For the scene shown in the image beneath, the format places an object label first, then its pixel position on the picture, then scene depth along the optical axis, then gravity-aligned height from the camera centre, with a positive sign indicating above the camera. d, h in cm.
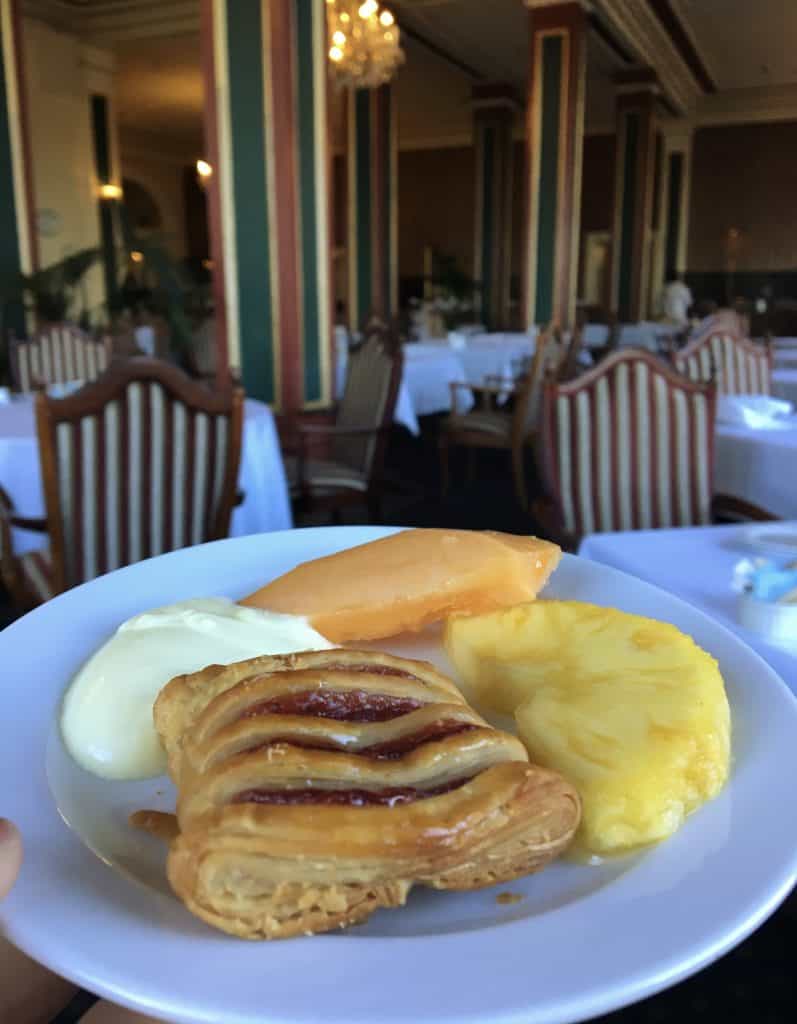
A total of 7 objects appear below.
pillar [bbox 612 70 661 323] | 994 +164
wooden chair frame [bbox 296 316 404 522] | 326 -55
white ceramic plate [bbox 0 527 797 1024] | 32 -25
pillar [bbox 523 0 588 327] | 723 +147
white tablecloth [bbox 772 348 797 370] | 470 -23
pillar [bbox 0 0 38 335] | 541 +107
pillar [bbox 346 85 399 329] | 794 +120
